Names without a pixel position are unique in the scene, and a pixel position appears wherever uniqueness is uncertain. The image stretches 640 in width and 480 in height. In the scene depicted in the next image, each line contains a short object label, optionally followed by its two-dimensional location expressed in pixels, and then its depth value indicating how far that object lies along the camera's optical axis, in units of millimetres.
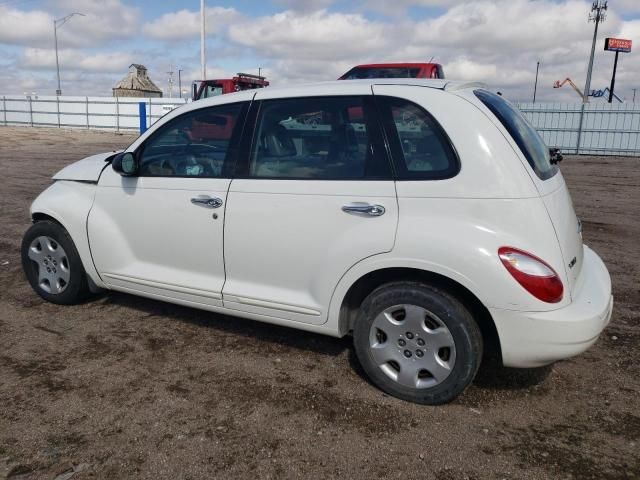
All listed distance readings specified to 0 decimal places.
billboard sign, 51125
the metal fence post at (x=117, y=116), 36238
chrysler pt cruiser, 2869
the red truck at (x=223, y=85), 15586
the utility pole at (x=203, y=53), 26250
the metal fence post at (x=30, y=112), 39481
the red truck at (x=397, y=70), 11000
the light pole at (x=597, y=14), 48438
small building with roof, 63625
